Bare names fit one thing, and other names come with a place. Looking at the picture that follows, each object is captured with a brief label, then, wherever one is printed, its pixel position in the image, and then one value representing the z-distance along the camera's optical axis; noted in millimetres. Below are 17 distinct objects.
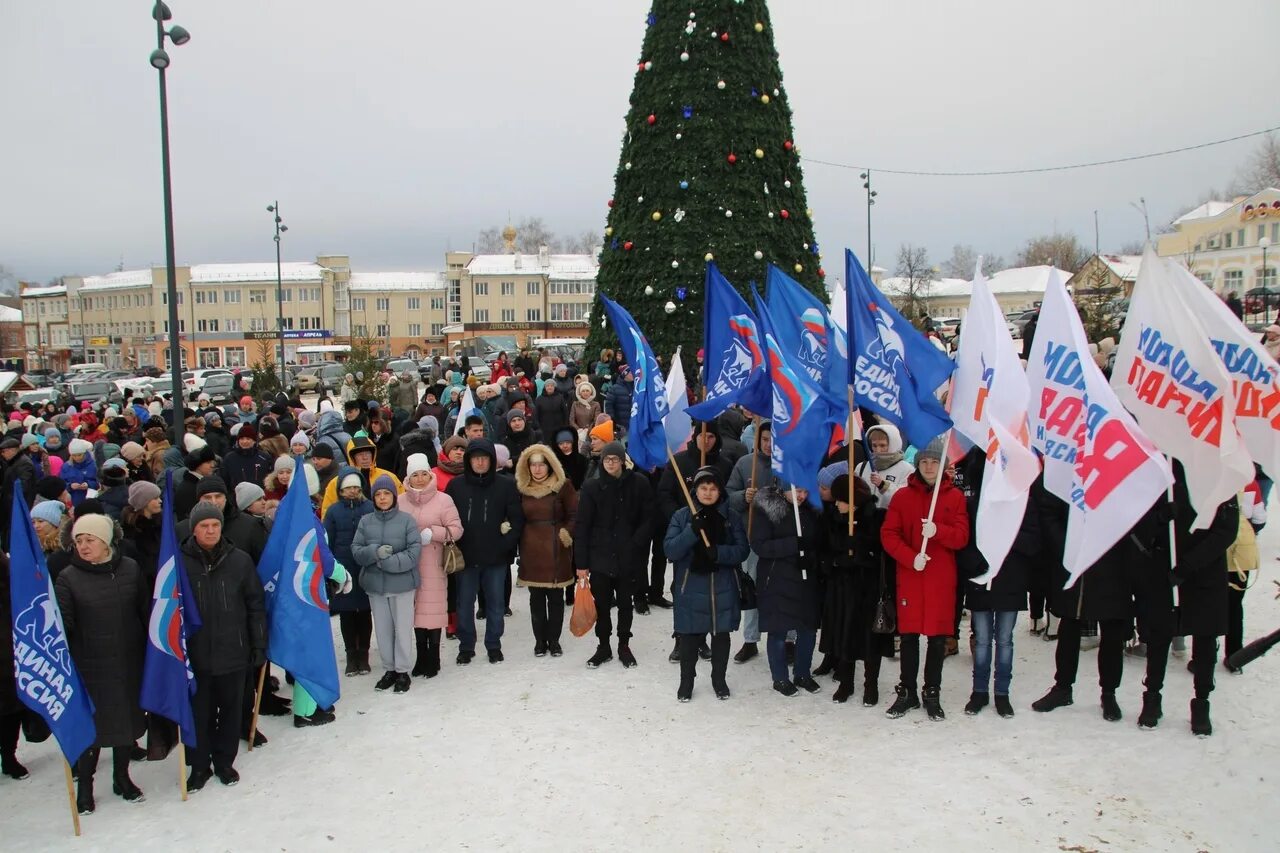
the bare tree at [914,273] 35412
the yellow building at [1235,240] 56594
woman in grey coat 7191
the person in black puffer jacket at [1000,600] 6406
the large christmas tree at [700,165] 14938
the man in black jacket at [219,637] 5762
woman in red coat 6293
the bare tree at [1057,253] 85125
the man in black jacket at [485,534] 7770
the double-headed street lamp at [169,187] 12914
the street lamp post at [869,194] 32472
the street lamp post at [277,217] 37719
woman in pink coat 7469
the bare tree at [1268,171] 60188
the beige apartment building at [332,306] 89188
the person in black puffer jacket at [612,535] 7609
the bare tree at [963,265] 108500
